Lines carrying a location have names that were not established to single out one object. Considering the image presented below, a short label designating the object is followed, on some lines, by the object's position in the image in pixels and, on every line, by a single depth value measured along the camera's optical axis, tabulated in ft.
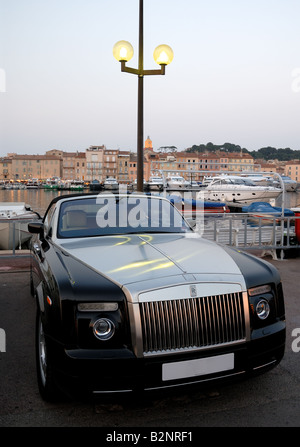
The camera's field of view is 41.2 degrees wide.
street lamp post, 30.83
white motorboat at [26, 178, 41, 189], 406.15
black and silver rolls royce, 9.05
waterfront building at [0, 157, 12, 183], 556.92
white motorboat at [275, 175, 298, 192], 208.06
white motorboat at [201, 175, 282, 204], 104.53
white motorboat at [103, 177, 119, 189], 313.53
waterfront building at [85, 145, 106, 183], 498.28
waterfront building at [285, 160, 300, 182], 520.01
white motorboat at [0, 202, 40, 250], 50.51
